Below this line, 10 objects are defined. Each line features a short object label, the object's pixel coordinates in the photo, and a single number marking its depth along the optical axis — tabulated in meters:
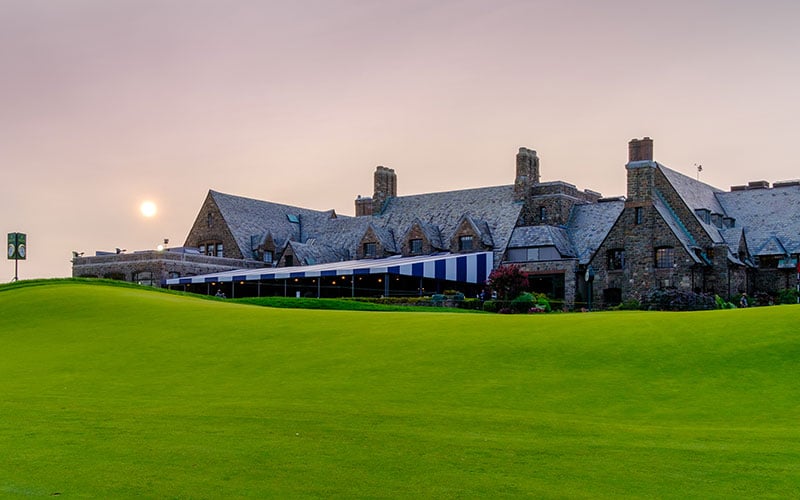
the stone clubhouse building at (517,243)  66.44
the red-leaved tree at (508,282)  61.38
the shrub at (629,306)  56.19
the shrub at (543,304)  54.75
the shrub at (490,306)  56.59
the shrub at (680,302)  51.59
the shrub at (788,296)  63.41
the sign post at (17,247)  65.94
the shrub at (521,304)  55.09
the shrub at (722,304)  55.47
